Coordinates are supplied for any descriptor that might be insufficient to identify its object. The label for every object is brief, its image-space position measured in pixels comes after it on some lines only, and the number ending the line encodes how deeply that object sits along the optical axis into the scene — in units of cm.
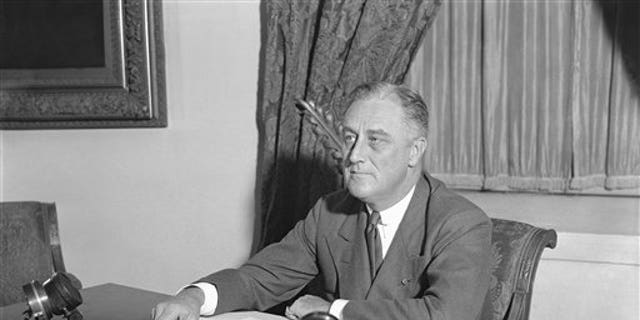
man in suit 238
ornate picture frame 429
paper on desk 245
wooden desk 276
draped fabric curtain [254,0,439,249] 361
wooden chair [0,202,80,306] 425
